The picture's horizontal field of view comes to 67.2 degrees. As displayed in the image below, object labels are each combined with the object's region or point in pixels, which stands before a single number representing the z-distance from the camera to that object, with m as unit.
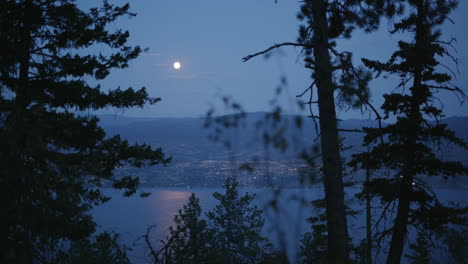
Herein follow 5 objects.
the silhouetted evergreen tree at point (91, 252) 7.92
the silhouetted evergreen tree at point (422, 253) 17.07
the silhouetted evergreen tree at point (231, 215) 24.08
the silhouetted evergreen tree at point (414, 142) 10.95
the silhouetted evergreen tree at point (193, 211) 20.46
